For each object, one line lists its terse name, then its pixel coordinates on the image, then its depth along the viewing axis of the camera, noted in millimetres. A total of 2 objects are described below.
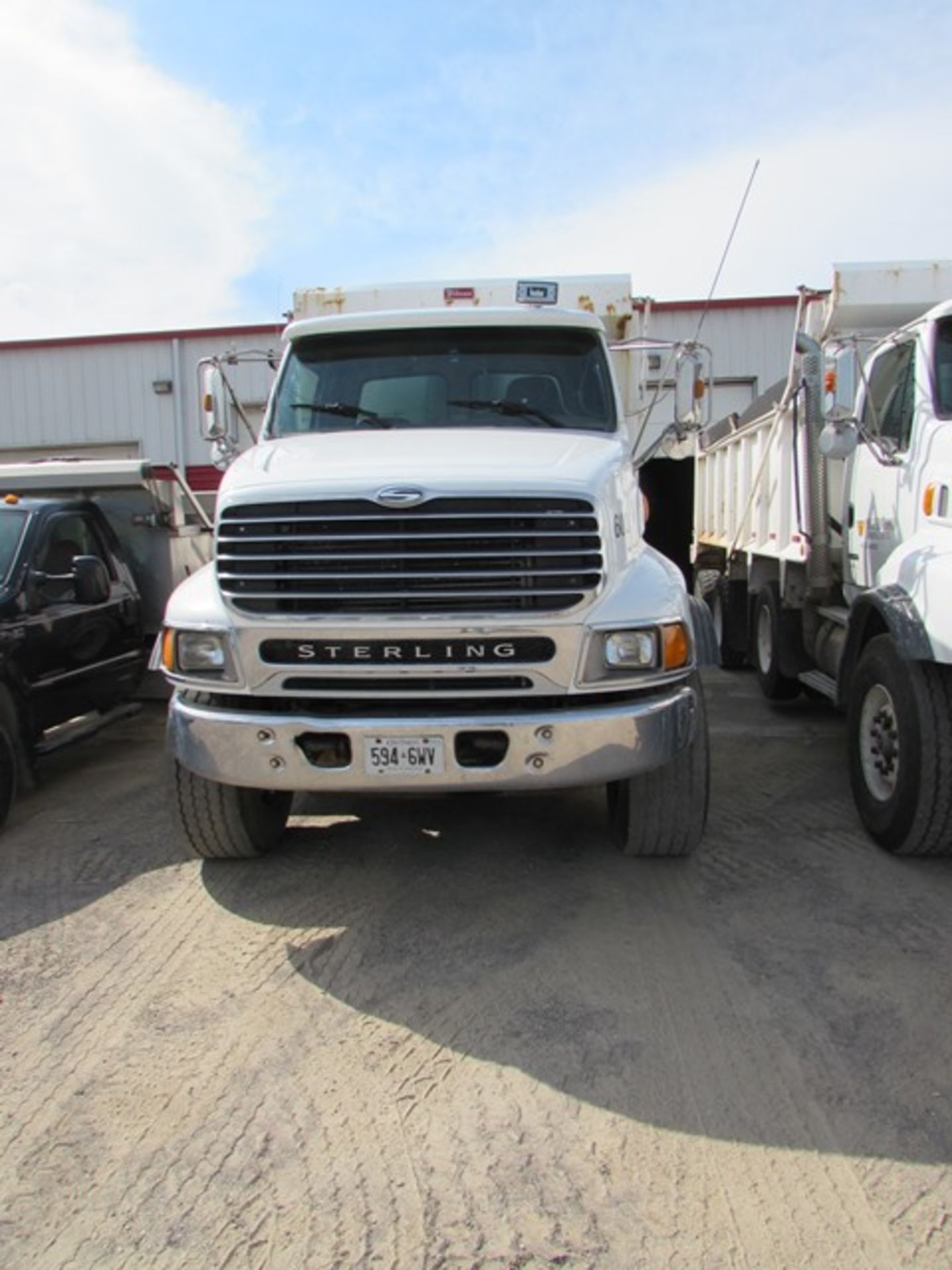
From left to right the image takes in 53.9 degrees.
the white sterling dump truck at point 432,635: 3645
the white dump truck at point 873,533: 4355
